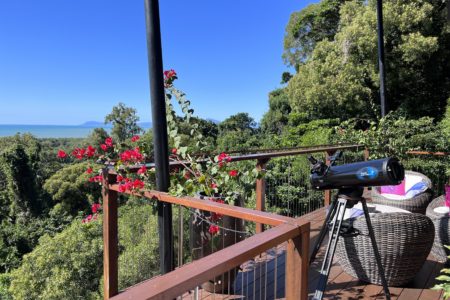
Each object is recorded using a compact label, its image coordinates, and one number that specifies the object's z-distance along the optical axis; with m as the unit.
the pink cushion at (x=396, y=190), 3.80
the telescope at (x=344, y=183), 1.65
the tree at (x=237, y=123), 25.03
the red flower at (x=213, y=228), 2.00
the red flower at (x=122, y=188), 1.96
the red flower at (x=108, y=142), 2.66
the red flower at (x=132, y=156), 2.23
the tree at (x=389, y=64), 11.20
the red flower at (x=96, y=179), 2.30
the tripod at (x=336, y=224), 1.77
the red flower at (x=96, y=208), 2.81
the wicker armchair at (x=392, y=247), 2.24
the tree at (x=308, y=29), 16.25
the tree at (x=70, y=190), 21.14
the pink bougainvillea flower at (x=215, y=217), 2.02
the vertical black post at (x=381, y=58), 5.48
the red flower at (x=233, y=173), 2.07
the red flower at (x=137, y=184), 1.92
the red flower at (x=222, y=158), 2.18
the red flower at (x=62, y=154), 2.64
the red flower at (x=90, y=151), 2.45
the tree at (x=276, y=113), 19.34
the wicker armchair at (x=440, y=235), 2.56
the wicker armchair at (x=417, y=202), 3.60
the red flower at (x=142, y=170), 2.06
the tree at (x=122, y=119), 30.52
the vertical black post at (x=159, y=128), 1.71
